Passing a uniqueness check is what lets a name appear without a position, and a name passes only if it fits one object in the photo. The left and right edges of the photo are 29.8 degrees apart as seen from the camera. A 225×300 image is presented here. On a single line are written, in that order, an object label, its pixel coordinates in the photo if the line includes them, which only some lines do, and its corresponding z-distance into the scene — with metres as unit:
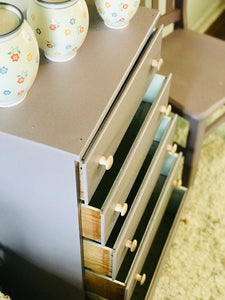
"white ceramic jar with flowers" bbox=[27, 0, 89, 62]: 0.71
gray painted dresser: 0.70
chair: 1.21
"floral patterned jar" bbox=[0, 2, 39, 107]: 0.63
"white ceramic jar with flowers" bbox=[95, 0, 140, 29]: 0.81
